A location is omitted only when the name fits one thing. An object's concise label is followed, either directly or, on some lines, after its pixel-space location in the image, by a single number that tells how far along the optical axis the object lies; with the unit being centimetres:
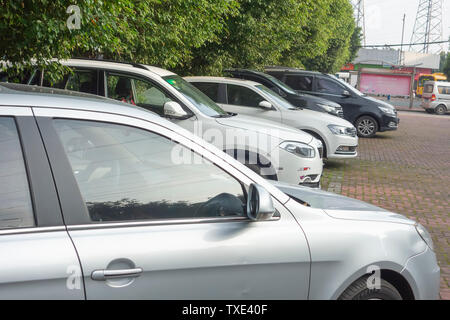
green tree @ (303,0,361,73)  4061
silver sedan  227
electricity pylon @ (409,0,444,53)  10150
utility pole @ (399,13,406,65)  9026
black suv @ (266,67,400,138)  1708
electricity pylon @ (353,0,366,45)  7828
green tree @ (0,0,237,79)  571
